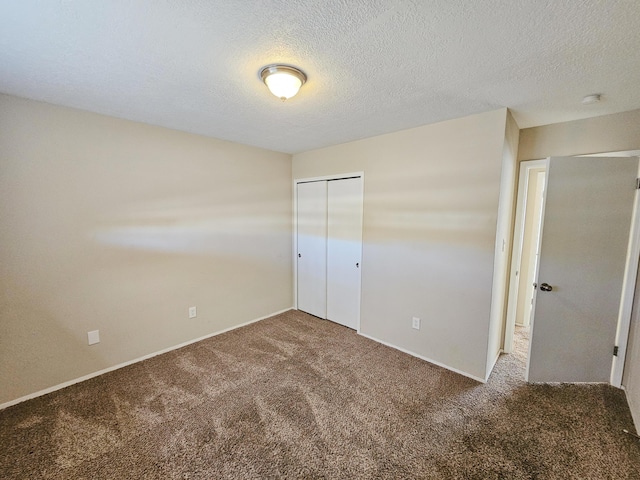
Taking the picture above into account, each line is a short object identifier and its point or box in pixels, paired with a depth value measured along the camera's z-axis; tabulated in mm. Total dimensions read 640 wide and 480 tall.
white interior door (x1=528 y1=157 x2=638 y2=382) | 2166
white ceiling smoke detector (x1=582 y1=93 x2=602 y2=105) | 1873
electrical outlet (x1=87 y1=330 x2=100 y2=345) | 2344
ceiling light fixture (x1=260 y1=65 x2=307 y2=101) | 1568
